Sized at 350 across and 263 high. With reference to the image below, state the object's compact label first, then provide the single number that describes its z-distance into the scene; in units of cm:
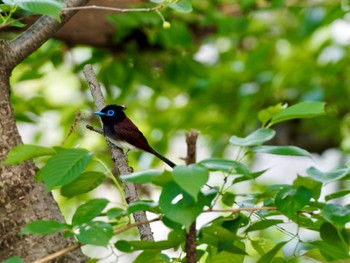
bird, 972
